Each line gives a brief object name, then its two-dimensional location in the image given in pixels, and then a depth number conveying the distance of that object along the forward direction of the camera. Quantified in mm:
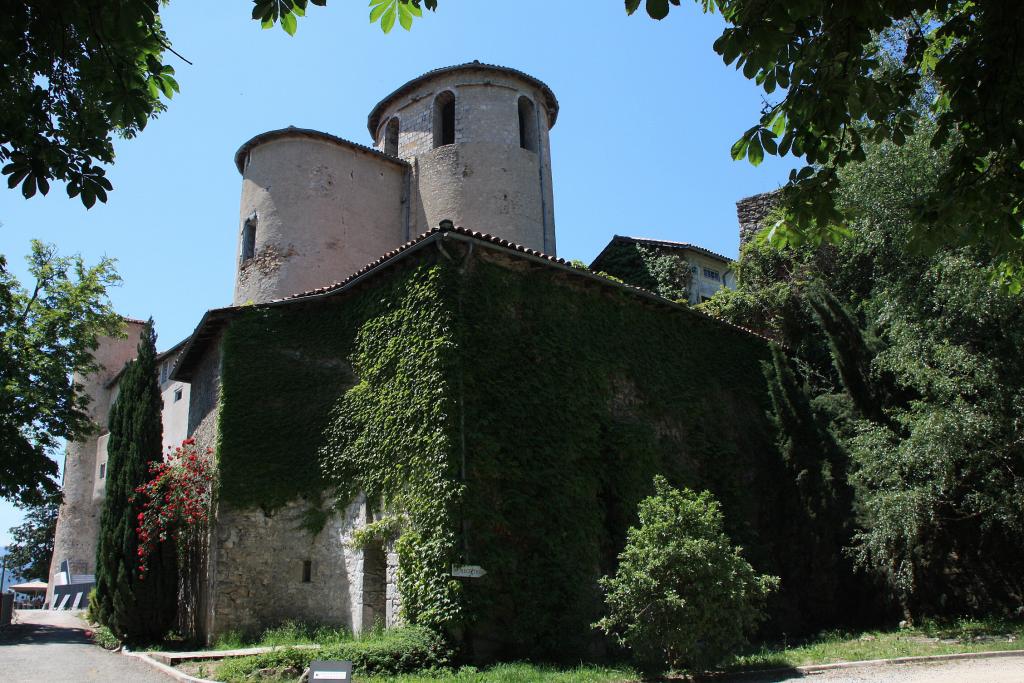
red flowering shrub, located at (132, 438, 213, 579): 15477
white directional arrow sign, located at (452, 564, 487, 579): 11656
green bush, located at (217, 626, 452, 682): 10523
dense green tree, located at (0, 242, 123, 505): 21266
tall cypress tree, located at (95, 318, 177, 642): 15367
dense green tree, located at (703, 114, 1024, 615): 13508
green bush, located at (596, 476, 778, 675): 10406
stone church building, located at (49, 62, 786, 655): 12492
